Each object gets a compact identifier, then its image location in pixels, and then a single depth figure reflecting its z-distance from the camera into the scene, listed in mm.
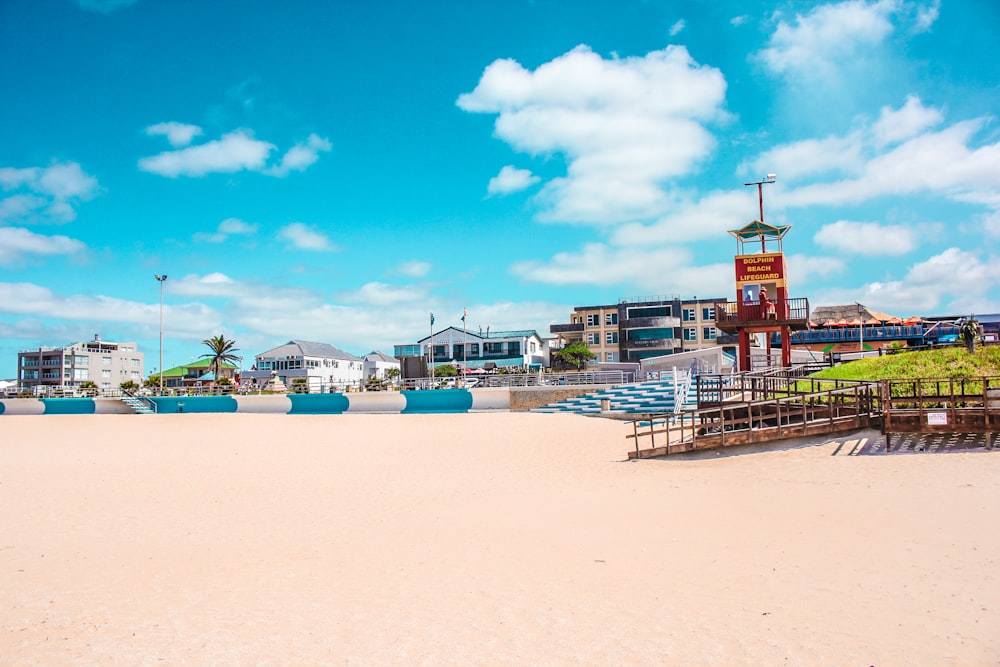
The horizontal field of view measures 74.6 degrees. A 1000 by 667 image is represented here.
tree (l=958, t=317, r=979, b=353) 22505
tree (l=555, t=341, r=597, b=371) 62875
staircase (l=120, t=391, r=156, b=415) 38938
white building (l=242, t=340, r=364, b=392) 78375
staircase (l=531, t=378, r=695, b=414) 27188
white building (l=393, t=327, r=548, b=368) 71562
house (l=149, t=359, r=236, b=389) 82688
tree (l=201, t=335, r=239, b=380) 79088
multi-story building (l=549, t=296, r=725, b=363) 63906
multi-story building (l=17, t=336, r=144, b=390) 101875
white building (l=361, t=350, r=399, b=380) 88581
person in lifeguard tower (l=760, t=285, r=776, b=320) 26781
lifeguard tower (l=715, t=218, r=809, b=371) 26828
